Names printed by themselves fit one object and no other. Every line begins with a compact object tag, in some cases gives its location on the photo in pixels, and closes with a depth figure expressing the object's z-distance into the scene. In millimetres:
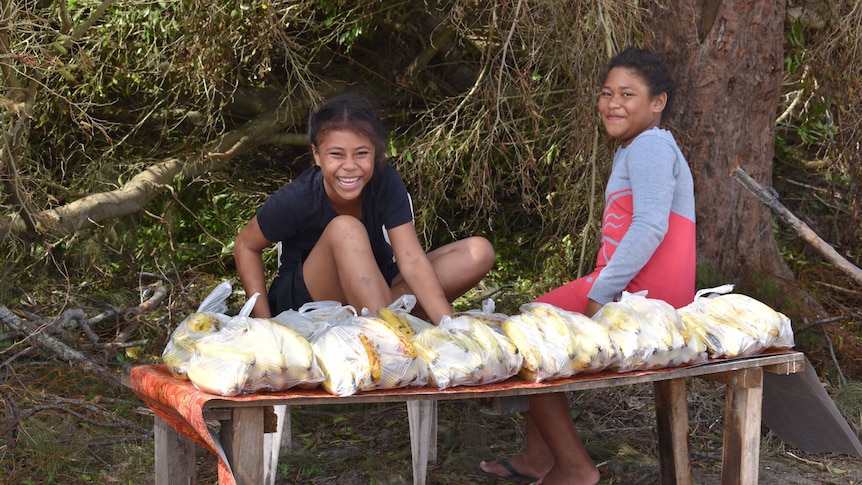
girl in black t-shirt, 2666
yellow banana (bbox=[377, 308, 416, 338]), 2315
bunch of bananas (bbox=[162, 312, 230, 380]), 2191
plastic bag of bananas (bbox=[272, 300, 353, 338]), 2428
